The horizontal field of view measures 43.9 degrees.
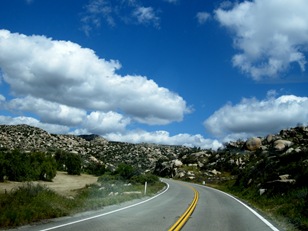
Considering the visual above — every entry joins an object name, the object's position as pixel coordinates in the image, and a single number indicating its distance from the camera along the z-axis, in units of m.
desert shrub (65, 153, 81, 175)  80.19
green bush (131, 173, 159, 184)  46.88
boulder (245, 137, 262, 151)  80.75
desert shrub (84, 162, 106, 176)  87.24
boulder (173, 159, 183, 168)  88.91
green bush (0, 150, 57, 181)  57.84
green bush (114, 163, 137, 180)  49.62
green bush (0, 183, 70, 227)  12.44
